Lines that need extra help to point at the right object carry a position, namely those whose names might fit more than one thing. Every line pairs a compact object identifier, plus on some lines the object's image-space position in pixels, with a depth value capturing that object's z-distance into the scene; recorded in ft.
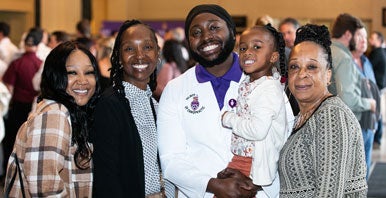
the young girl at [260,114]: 9.74
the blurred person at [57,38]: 29.68
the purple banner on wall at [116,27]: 50.90
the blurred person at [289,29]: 22.41
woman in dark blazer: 9.95
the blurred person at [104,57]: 22.49
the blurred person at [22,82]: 25.89
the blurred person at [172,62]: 24.70
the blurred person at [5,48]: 28.18
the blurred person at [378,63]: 31.63
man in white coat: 10.28
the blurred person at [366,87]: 20.86
